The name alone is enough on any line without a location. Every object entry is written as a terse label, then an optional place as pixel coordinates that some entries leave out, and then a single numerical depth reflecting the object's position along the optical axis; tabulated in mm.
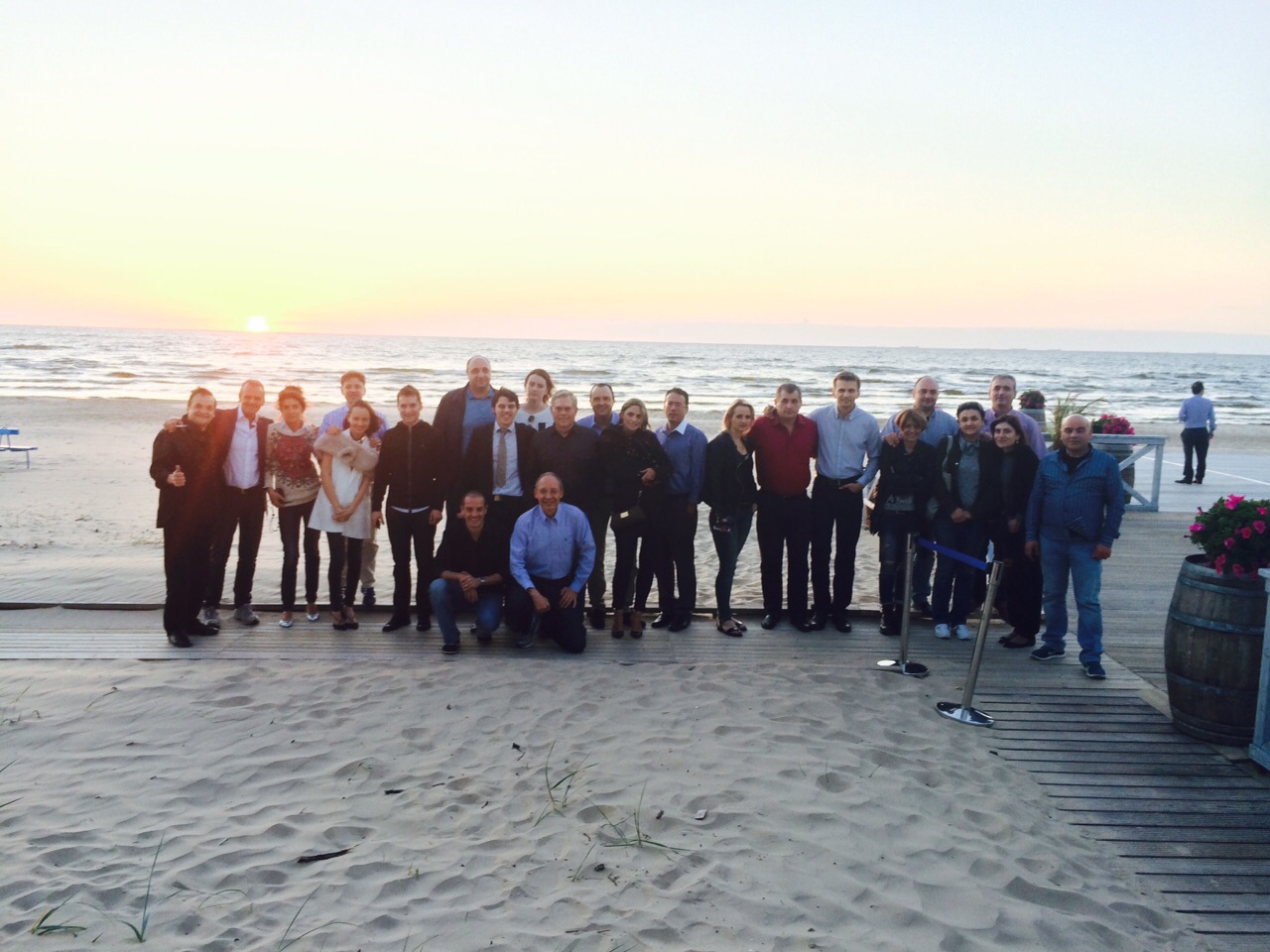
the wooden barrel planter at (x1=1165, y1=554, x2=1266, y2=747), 4605
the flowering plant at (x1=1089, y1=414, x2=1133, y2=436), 11797
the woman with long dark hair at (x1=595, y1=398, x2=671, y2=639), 6289
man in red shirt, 6363
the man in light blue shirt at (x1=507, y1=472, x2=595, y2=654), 6031
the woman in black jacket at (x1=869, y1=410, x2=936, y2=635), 6250
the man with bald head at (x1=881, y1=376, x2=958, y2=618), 6562
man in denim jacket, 5730
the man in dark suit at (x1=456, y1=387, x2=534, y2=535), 6387
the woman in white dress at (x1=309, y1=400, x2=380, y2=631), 6309
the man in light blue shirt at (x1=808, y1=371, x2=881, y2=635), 6434
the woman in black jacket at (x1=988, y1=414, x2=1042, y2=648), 6203
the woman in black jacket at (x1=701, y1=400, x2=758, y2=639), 6340
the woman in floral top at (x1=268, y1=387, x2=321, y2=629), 6363
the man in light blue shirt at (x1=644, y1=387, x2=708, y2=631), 6395
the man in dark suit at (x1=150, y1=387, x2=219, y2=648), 6000
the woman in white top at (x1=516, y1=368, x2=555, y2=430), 6750
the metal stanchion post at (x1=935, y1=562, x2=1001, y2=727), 4902
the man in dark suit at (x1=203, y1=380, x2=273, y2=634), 6270
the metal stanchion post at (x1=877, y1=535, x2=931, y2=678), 5691
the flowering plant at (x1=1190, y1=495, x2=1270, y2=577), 4578
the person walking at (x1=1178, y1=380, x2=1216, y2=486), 13586
